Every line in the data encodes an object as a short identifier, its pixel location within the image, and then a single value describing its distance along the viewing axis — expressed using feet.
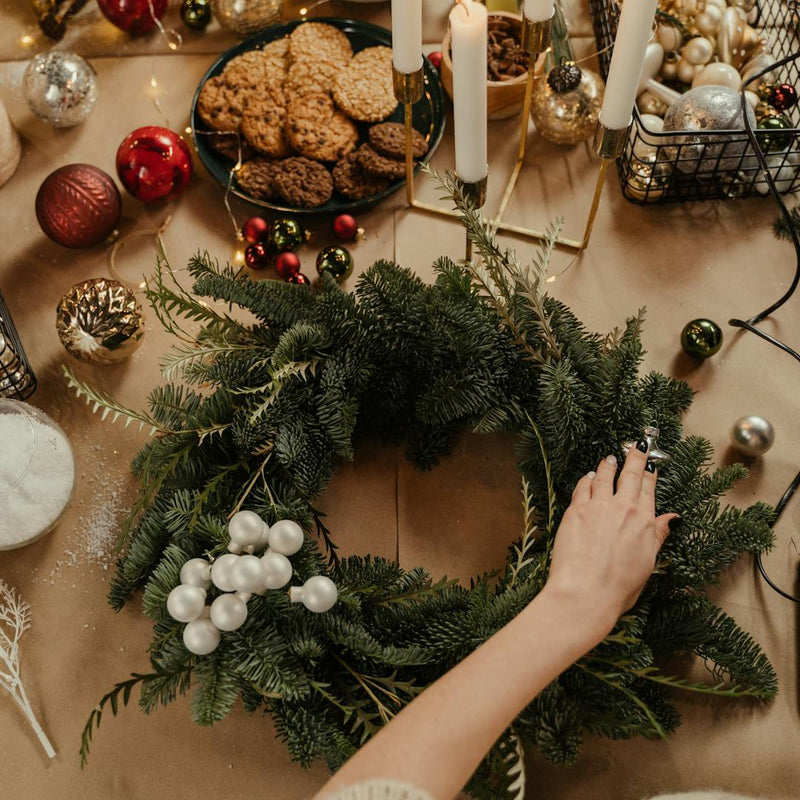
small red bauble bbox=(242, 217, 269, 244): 3.47
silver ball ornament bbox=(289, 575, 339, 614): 2.36
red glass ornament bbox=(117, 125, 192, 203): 3.46
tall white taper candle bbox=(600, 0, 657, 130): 2.47
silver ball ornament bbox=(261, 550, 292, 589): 2.37
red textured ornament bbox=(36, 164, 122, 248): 3.34
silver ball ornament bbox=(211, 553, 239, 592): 2.32
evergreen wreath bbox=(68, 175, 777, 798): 2.35
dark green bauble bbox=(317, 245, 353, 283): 3.36
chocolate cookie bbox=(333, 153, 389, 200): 3.50
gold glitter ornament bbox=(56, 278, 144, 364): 3.13
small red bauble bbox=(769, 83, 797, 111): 3.47
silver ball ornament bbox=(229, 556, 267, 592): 2.28
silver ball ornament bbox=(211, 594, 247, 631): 2.28
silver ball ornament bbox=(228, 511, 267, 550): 2.39
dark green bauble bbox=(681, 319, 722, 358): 3.17
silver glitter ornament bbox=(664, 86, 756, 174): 3.27
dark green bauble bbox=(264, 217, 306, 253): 3.41
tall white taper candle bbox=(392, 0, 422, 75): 2.64
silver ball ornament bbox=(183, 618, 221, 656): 2.29
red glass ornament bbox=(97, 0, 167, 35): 3.92
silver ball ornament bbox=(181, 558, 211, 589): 2.39
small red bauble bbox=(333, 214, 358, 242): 3.45
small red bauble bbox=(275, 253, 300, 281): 3.36
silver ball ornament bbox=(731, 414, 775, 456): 3.00
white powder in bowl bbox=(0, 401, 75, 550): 2.80
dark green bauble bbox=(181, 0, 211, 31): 4.00
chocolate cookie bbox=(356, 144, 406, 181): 3.48
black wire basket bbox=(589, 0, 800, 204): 3.30
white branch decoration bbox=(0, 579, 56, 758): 2.76
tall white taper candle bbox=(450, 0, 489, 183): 2.44
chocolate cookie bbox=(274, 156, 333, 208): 3.45
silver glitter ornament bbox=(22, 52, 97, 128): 3.65
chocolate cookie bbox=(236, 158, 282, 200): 3.51
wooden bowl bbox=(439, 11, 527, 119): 3.58
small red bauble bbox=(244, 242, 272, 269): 3.43
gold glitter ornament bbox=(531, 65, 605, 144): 3.55
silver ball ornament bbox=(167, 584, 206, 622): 2.29
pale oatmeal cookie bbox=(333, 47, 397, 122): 3.61
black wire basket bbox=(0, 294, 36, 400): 3.13
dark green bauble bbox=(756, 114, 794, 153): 3.26
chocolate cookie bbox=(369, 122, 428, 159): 3.49
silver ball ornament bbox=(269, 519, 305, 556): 2.43
